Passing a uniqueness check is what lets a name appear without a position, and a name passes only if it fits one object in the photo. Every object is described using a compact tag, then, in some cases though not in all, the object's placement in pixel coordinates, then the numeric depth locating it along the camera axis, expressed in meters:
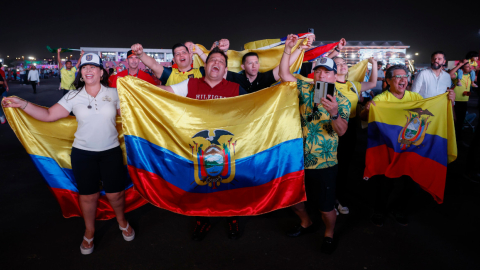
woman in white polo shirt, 2.76
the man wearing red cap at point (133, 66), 4.32
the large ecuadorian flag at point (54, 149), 3.06
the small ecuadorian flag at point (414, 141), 3.44
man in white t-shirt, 4.89
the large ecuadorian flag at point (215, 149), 2.90
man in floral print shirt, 2.67
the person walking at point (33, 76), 17.90
